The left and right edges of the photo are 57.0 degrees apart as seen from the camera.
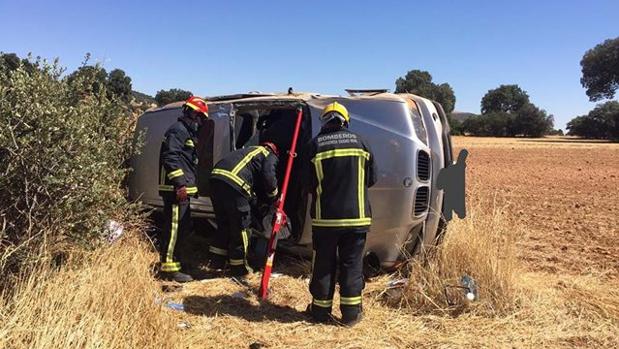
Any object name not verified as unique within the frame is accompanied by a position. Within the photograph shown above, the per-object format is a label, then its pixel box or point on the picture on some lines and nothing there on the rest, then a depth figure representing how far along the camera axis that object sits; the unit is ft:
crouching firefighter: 17.83
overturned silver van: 16.29
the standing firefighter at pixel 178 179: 18.22
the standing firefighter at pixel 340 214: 14.88
